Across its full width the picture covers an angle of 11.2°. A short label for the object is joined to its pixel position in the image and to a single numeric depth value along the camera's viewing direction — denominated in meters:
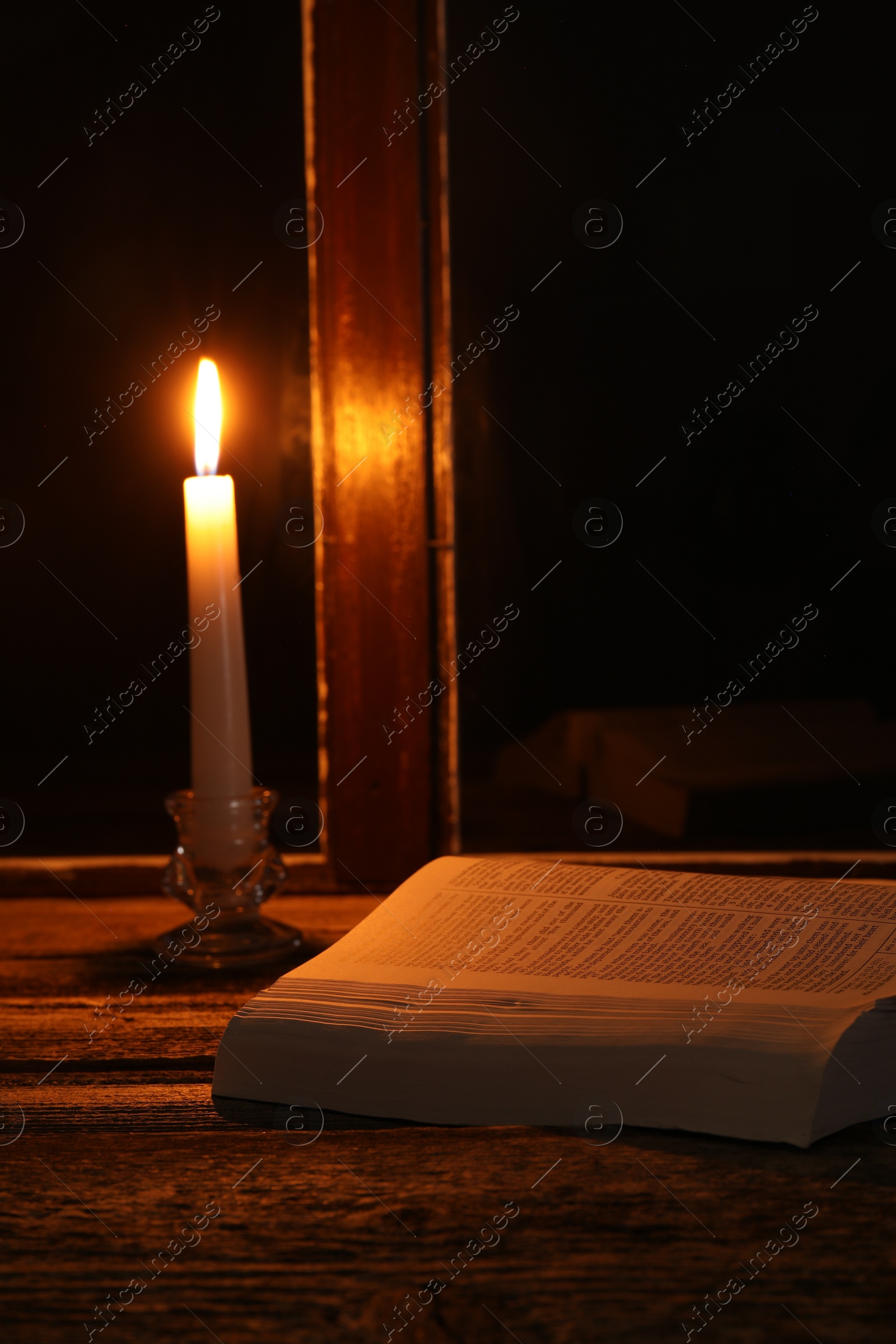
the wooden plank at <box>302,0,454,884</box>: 2.02
